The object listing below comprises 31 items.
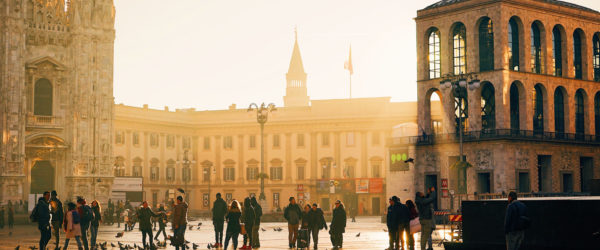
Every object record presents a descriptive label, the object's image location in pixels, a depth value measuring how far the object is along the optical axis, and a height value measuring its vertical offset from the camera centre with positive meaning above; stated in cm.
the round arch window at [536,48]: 6631 +975
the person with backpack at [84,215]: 2764 -93
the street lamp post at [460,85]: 4384 +478
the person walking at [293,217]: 2942 -110
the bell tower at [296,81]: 15062 +1694
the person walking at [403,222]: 2566 -113
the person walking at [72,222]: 2648 -110
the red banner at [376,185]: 9406 -26
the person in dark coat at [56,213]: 2801 -88
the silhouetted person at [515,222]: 1859 -83
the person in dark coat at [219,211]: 2911 -88
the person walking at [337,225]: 2905 -136
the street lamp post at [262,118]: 5625 +406
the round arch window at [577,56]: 7019 +971
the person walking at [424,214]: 2616 -92
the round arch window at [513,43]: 6457 +986
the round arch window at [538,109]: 6662 +534
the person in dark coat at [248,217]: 2844 -106
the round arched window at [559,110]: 6850 +539
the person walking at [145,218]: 2844 -107
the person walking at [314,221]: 2977 -125
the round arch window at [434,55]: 6794 +954
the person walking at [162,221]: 3316 -143
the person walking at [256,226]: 2987 -142
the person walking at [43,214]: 2617 -85
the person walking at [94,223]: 3037 -130
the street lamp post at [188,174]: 10072 +110
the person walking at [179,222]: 2681 -113
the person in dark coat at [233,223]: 2762 -121
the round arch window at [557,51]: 6816 +980
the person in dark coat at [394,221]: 2572 -110
